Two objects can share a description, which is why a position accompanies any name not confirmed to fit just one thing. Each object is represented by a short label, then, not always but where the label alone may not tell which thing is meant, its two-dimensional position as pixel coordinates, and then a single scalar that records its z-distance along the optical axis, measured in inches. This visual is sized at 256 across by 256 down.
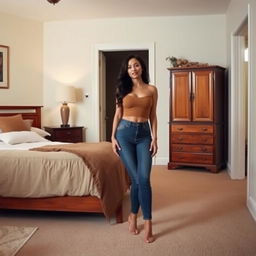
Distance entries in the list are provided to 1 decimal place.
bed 119.6
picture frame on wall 217.6
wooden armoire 210.2
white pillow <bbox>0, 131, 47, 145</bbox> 165.9
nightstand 219.0
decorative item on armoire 219.3
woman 105.6
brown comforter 117.1
